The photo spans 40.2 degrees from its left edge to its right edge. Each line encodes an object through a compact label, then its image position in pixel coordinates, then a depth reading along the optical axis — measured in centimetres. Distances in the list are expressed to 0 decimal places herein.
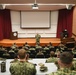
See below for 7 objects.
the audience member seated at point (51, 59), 239
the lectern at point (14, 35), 709
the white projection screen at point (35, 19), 758
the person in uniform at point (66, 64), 126
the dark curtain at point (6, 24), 731
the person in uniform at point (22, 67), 179
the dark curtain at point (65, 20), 707
